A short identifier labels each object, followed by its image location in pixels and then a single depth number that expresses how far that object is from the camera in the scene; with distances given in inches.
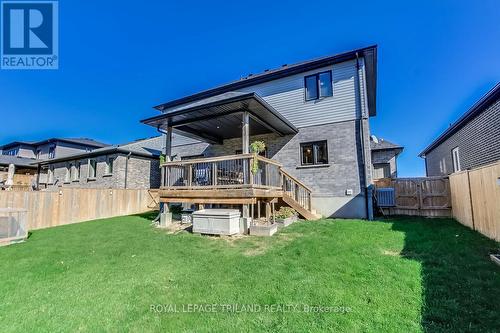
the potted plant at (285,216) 316.2
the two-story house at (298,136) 326.0
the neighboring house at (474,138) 329.4
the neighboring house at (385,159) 751.7
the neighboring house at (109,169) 606.9
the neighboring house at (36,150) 872.3
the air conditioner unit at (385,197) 405.7
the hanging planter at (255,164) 288.0
